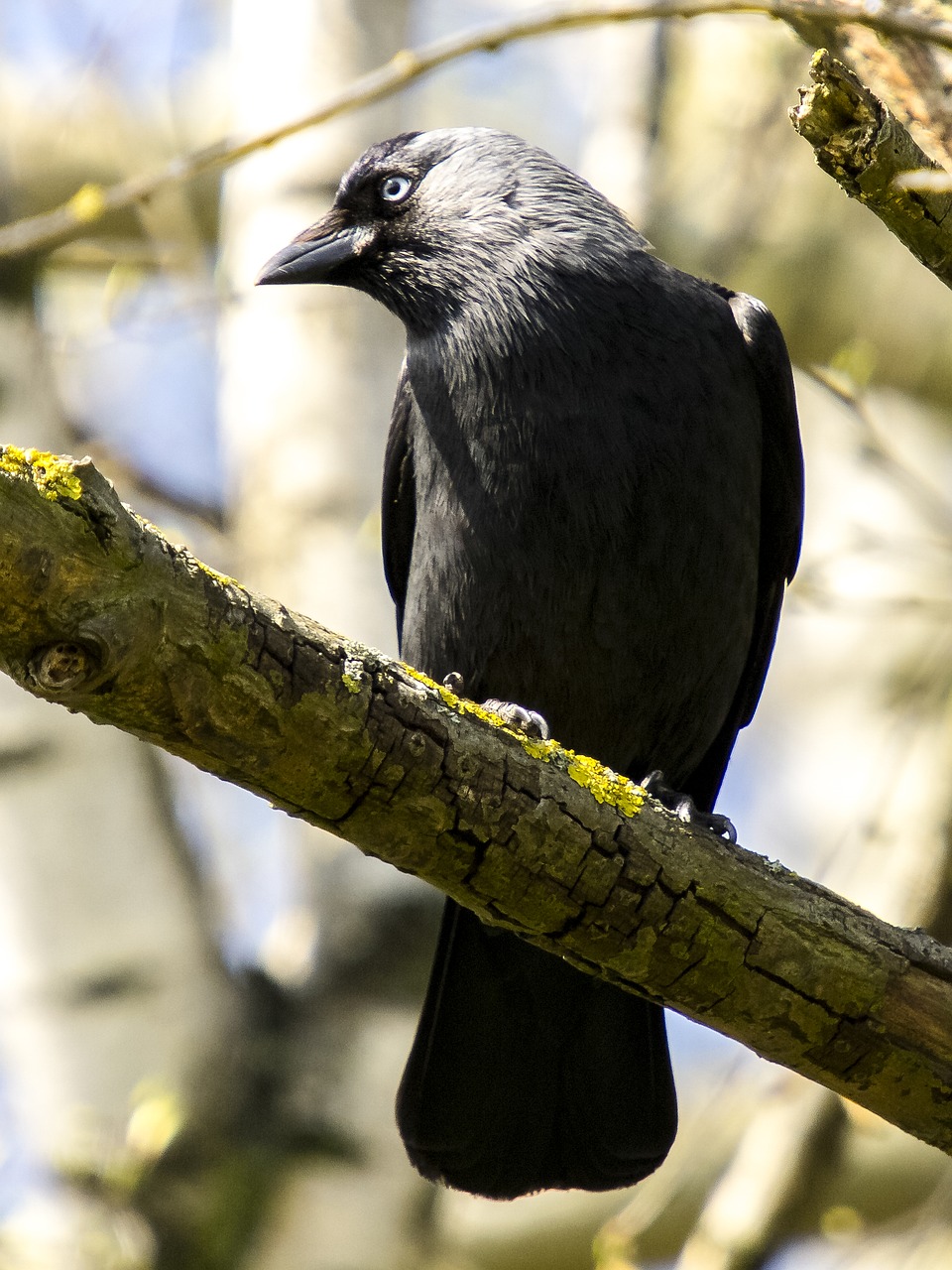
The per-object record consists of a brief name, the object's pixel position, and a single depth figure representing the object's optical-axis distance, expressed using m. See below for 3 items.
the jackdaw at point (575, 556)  7.68
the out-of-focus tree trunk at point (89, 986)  9.96
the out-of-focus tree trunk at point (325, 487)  10.64
